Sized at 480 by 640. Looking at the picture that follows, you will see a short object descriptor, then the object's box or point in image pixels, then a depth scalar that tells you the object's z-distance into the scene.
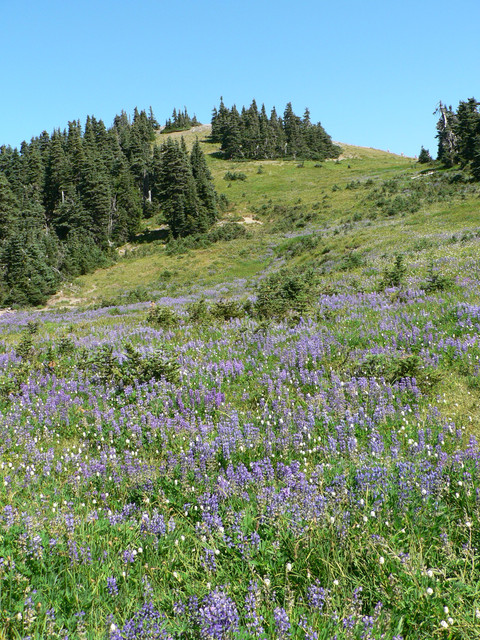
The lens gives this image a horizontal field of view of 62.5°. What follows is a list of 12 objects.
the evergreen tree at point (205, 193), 62.03
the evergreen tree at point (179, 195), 59.19
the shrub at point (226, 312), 14.54
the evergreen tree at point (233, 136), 109.56
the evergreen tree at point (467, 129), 57.12
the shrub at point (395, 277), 14.38
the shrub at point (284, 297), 12.73
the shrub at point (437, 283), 11.98
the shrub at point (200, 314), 14.43
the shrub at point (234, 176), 90.54
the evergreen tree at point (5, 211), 52.22
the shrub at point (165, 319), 14.41
